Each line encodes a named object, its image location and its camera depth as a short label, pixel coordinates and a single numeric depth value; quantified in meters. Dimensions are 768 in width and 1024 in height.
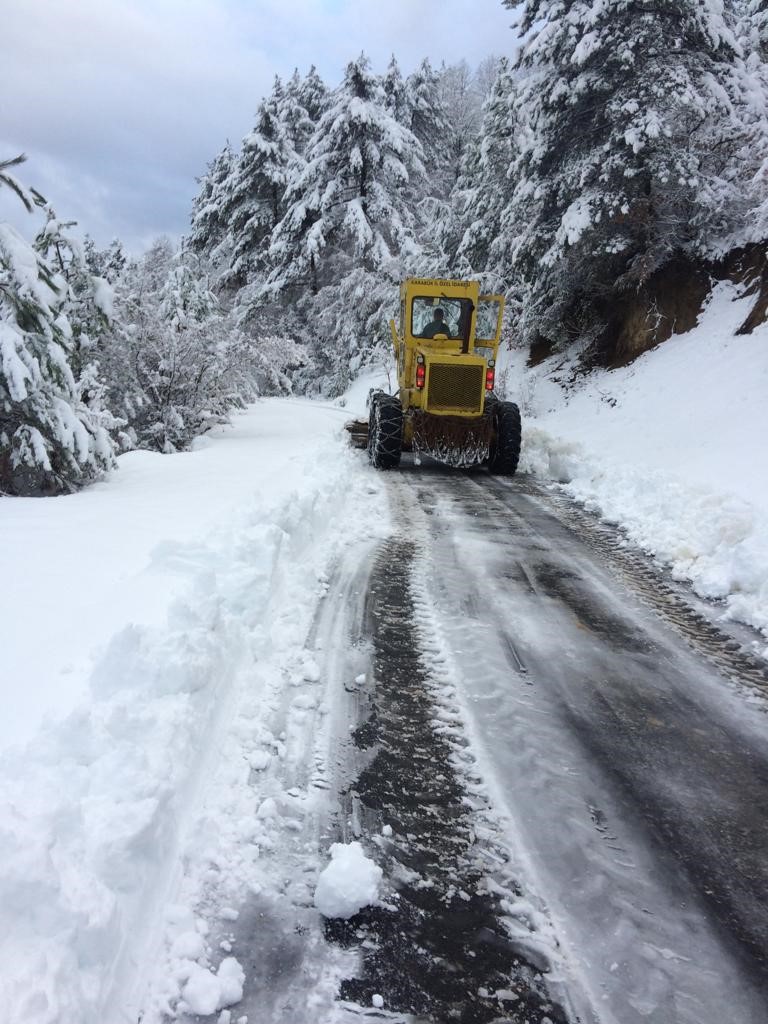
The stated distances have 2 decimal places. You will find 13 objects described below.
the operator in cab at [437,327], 11.23
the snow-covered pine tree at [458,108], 30.80
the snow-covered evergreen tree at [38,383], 6.14
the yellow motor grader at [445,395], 10.23
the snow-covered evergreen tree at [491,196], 17.78
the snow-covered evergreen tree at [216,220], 28.58
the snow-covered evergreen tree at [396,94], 25.89
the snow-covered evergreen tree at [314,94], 29.09
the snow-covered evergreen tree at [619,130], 12.21
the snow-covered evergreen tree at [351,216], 22.66
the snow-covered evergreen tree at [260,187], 26.80
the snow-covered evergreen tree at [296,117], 27.62
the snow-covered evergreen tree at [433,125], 27.64
